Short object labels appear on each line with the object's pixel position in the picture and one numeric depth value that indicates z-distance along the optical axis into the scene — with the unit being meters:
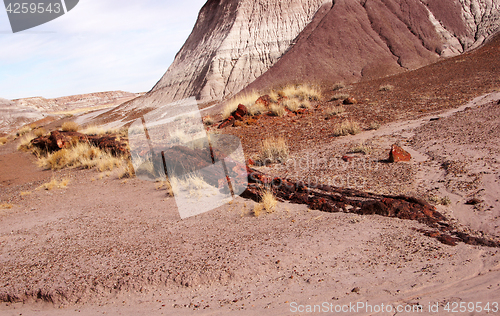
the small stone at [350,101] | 14.85
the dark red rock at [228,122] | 14.48
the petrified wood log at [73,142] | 11.44
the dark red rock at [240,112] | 14.72
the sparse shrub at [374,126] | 10.61
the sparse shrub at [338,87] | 20.99
